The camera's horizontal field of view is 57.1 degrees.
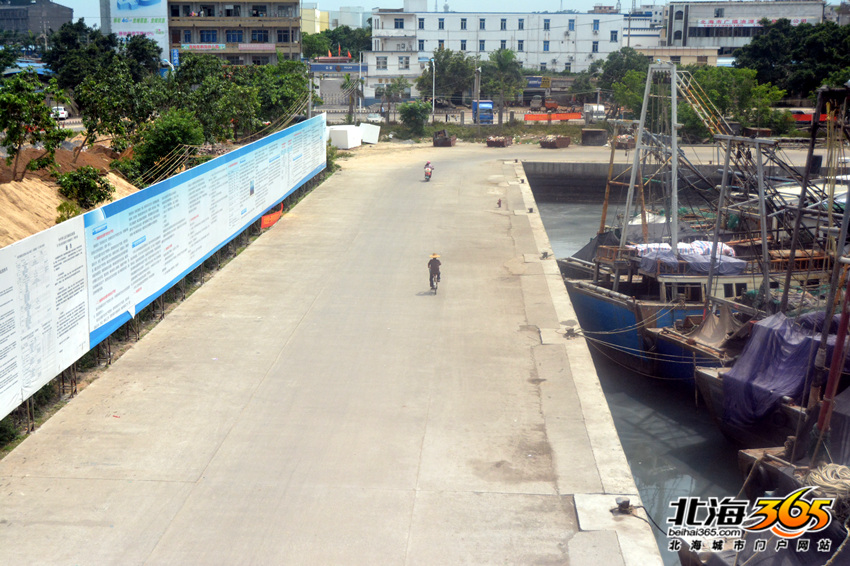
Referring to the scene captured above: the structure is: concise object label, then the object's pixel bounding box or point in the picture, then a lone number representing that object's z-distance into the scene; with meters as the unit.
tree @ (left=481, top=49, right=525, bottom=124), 89.06
